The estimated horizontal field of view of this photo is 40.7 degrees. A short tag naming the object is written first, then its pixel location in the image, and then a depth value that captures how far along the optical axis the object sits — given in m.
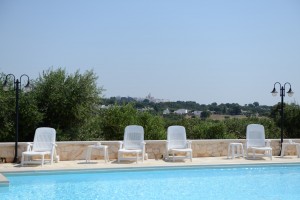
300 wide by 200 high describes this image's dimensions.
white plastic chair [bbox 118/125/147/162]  11.46
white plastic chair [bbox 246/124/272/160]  12.45
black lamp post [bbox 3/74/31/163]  10.96
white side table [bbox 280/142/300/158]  12.72
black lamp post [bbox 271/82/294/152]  13.14
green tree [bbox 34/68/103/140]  14.64
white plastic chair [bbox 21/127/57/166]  10.76
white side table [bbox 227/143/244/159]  12.25
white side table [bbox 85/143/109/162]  11.12
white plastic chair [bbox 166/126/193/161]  11.73
